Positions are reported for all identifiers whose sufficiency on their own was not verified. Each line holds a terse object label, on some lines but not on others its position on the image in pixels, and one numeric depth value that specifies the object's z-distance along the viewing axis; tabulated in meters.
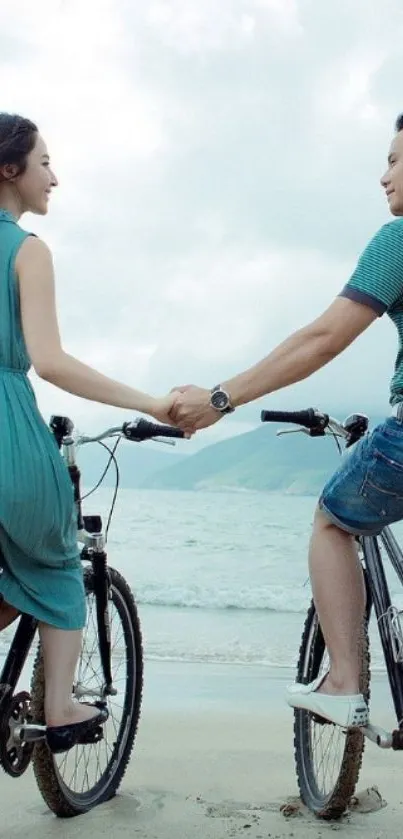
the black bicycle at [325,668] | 3.17
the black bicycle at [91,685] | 3.11
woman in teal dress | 2.76
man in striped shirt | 2.80
